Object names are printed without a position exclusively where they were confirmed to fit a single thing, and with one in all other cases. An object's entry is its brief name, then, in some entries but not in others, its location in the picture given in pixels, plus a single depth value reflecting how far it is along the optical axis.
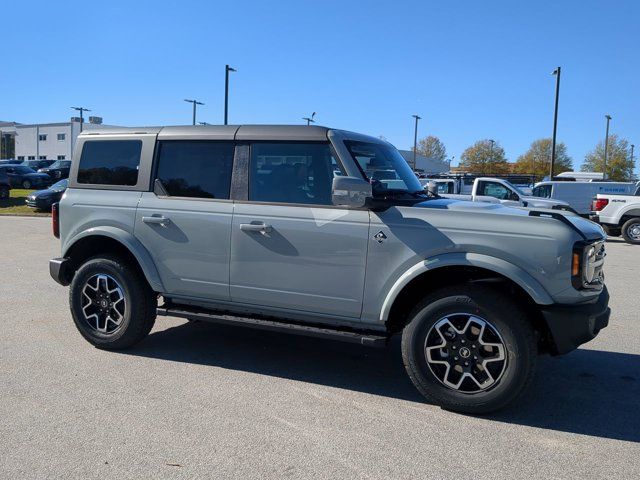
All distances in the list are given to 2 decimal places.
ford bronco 4.00
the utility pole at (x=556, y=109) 30.12
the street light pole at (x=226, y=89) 34.06
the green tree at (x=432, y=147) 116.62
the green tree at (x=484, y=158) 81.94
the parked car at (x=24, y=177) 36.59
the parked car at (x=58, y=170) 41.38
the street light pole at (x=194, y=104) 48.59
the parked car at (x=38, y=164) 50.00
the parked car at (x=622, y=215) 17.20
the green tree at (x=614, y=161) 72.75
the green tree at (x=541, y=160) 79.04
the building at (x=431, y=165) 88.41
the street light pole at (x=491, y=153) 84.81
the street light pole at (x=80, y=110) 66.56
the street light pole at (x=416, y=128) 61.00
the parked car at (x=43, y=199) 23.38
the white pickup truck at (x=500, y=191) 19.08
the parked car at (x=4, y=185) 27.10
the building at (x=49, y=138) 85.56
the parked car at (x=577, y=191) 23.92
